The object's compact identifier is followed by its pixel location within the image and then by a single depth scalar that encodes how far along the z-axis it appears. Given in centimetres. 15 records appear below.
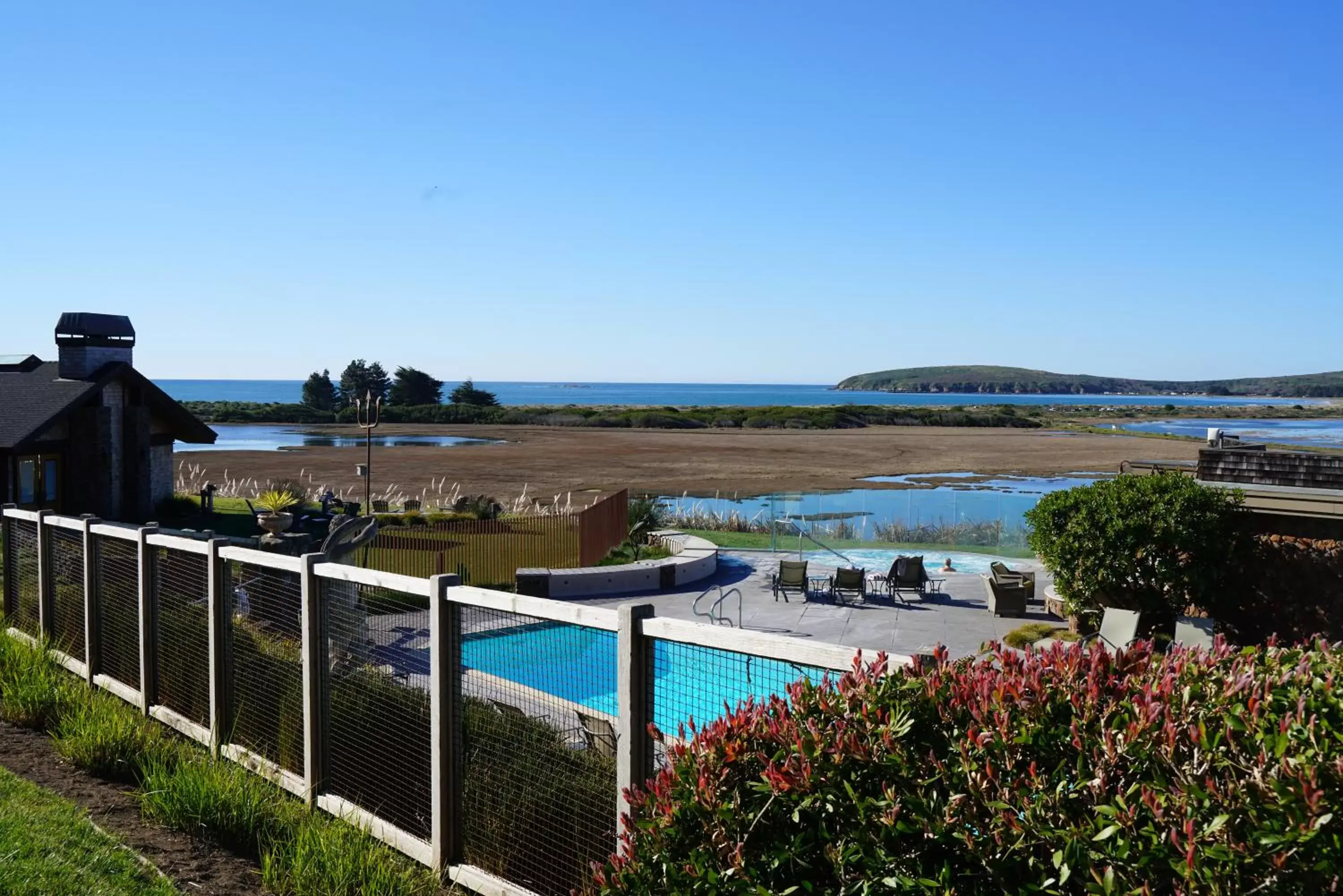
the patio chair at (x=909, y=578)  1869
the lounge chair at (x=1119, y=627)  1398
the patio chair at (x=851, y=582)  1855
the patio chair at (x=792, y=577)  1878
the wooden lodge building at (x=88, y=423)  2375
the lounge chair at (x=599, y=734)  572
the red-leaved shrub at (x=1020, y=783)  245
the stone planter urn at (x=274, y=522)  1828
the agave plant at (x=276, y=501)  2062
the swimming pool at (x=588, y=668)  510
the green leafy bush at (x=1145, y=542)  1401
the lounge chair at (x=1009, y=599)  1756
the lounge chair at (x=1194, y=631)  1392
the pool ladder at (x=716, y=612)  1631
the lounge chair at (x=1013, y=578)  1823
